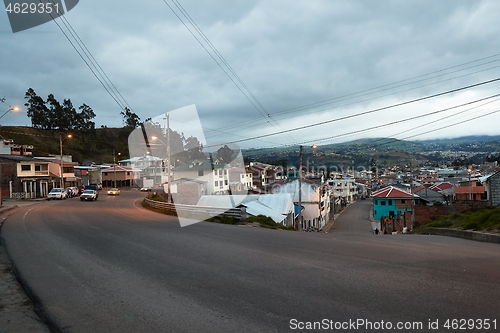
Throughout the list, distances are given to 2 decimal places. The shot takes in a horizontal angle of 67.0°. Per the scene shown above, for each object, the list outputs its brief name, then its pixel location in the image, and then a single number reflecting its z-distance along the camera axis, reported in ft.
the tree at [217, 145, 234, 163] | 223.16
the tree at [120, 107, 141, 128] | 352.46
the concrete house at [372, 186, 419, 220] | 179.11
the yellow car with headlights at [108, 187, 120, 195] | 187.82
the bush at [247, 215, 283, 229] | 64.47
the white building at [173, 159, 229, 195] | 192.95
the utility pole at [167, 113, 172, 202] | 100.33
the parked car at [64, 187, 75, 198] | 163.69
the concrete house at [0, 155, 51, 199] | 174.29
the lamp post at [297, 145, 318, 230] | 101.14
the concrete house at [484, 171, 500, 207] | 91.97
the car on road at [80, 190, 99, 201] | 136.98
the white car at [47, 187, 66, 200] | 151.33
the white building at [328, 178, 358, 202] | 327.06
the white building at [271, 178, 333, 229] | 165.89
